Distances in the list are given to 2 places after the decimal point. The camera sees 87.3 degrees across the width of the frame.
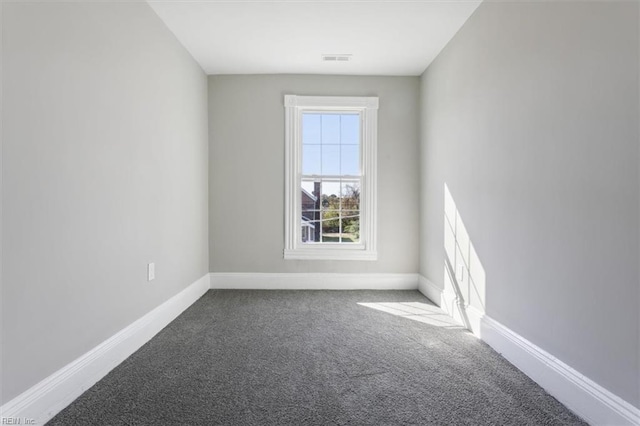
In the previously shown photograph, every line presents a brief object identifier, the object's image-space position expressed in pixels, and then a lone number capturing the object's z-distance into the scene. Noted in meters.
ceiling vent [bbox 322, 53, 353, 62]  3.30
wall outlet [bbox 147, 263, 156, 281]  2.44
